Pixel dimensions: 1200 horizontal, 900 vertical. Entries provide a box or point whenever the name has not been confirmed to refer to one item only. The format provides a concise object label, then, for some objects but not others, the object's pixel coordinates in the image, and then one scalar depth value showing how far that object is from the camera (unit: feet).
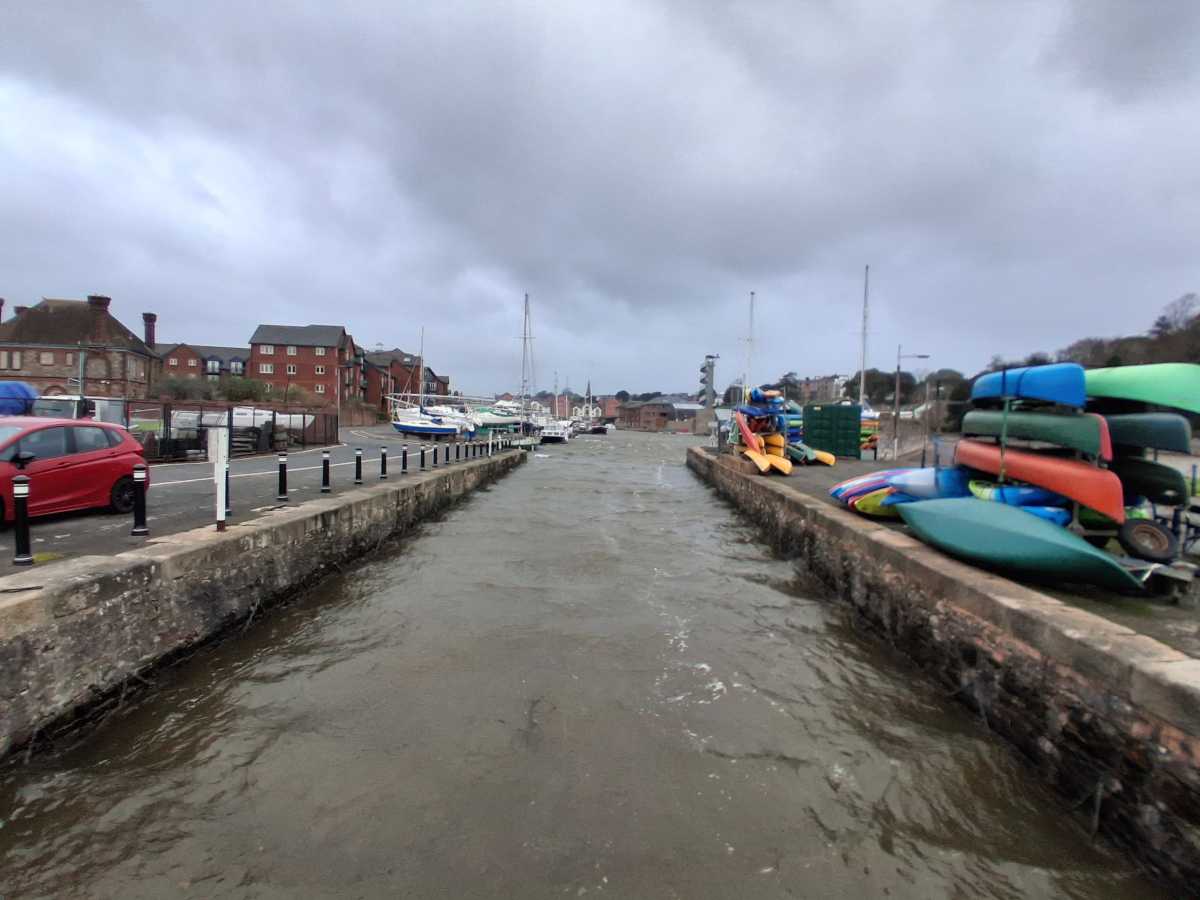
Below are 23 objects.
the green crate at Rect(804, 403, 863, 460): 73.15
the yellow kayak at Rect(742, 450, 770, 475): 54.54
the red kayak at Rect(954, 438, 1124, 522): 17.49
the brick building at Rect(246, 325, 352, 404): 226.58
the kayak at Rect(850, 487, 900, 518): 29.07
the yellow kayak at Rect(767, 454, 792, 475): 54.70
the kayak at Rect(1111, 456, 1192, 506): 18.75
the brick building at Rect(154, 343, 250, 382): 235.40
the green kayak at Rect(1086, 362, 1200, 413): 16.81
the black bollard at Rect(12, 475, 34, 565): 15.34
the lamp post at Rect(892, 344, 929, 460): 60.95
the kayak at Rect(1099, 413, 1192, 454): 17.75
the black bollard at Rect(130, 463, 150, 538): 19.99
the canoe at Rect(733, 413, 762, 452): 60.58
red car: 20.61
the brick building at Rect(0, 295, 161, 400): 163.94
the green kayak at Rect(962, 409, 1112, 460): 17.74
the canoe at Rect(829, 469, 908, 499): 30.81
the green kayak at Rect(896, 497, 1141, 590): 16.40
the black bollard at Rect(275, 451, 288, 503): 29.89
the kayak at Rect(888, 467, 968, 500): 23.89
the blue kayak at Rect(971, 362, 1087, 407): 18.54
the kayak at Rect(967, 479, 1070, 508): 19.20
